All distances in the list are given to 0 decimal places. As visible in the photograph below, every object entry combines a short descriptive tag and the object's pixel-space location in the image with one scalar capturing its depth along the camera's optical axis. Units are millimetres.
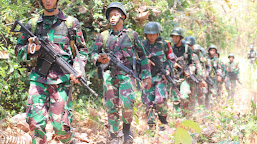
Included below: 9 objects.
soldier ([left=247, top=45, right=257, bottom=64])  18741
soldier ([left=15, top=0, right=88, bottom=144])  3713
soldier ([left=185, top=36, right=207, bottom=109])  8664
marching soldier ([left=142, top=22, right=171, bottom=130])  6141
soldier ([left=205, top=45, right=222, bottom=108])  11465
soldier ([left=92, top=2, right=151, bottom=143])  4789
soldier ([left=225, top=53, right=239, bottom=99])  13812
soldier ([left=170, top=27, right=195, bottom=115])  7697
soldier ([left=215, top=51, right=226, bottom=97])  12386
